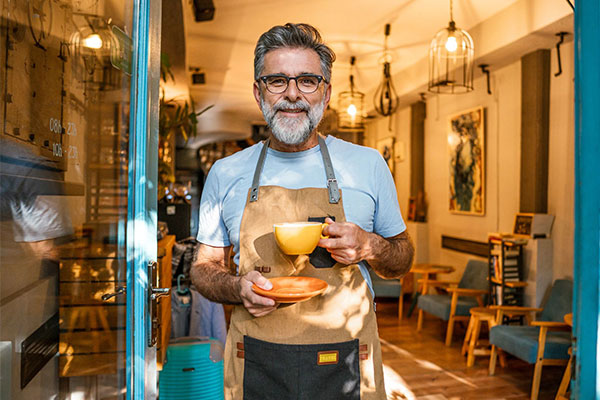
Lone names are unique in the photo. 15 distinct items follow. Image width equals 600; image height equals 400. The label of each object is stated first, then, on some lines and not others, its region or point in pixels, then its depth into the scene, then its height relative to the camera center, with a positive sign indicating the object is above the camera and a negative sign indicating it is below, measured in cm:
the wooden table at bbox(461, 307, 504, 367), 450 -117
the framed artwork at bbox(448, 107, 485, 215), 586 +51
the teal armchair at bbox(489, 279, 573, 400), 362 -102
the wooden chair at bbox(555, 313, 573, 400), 334 -126
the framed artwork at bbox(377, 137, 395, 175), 856 +93
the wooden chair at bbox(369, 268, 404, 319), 620 -108
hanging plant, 336 +52
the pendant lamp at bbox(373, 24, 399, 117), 497 +129
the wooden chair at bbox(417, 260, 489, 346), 515 -106
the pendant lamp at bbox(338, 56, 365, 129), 588 +110
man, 140 -14
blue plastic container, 292 -103
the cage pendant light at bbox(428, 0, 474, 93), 401 +144
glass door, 111 +0
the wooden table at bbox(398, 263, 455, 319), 604 -83
